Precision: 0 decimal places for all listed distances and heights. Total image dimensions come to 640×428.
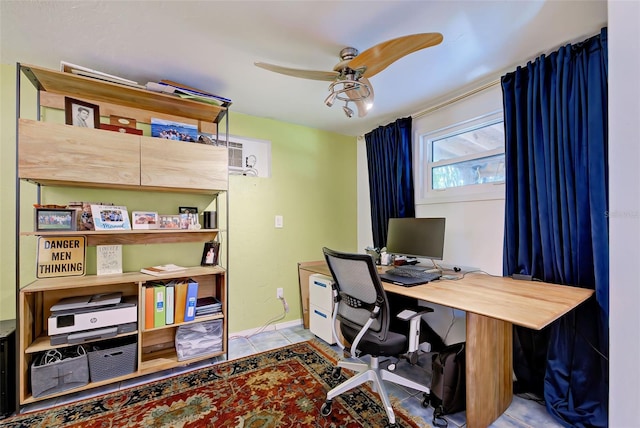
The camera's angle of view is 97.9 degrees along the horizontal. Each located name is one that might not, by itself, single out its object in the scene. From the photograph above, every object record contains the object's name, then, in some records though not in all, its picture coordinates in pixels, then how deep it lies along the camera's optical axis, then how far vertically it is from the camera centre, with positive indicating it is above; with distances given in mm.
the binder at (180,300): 2078 -605
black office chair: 1545 -621
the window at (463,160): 2160 +496
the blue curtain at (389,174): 2729 +453
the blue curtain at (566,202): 1500 +93
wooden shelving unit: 1668 +324
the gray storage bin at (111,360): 1833 -942
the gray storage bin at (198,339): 2123 -933
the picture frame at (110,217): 1904 +22
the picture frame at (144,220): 2127 +0
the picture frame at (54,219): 1724 +10
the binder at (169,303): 2041 -614
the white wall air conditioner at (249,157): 2715 +629
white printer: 1723 -632
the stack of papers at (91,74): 1645 +907
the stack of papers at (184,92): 1923 +916
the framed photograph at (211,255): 2410 -307
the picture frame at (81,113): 1828 +720
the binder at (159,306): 2008 -621
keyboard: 1940 -406
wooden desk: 1257 -429
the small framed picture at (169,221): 2240 -11
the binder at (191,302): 2100 -620
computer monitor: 2115 -157
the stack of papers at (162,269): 2074 -387
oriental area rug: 1554 -1129
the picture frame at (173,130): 2145 +705
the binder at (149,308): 1971 -626
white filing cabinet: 2418 -793
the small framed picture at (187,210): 2352 +82
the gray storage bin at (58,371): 1671 -934
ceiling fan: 1344 +842
